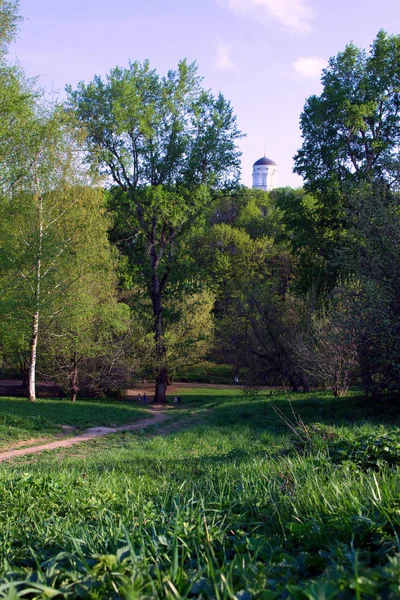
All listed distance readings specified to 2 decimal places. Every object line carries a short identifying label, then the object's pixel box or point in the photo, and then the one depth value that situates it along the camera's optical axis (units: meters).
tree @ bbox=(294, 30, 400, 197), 25.94
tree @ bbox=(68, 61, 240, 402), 27.98
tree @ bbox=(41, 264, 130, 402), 24.95
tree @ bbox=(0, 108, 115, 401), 19.72
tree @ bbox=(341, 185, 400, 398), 15.37
